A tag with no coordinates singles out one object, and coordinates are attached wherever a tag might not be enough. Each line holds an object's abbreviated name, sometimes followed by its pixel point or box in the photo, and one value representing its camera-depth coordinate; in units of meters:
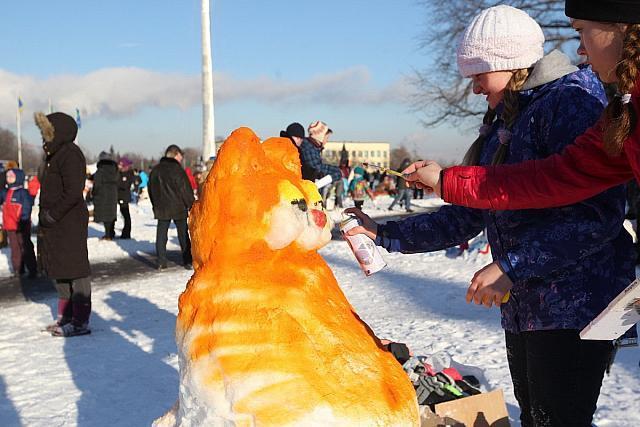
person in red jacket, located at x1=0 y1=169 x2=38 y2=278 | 8.66
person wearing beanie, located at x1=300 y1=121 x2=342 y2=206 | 6.28
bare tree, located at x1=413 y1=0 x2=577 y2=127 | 16.83
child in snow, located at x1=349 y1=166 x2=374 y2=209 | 14.88
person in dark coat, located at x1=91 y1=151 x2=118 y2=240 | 11.73
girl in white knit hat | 1.86
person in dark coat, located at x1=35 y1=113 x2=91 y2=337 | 5.32
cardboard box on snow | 3.16
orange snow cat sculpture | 1.84
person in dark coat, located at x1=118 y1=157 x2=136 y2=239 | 13.24
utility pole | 18.84
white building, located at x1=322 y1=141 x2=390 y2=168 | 102.28
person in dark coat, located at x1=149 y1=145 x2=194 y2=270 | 9.10
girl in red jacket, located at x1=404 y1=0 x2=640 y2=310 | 1.48
